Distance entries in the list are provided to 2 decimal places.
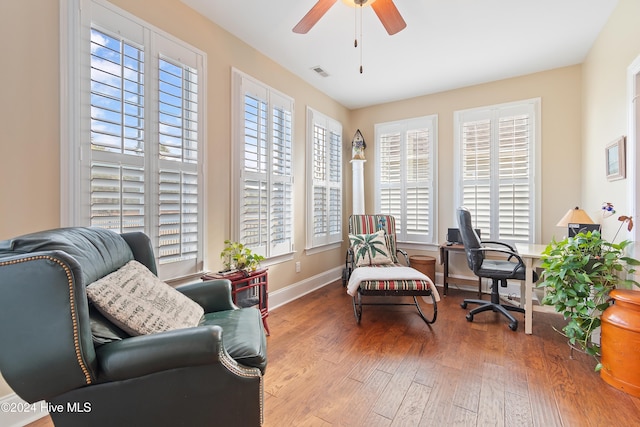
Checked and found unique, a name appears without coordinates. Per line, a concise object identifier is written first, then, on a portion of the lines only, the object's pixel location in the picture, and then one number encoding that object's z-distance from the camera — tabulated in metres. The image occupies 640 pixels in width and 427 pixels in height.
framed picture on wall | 2.18
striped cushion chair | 2.72
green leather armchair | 0.95
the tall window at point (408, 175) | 4.12
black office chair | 2.70
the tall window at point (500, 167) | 3.54
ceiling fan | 1.86
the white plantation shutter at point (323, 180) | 3.79
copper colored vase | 1.69
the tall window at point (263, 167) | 2.77
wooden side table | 2.34
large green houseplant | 1.94
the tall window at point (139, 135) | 1.76
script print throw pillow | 1.24
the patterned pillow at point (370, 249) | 3.34
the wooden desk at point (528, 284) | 2.54
